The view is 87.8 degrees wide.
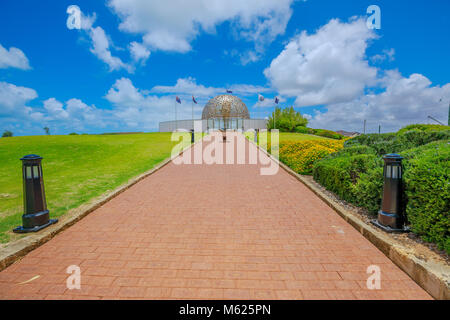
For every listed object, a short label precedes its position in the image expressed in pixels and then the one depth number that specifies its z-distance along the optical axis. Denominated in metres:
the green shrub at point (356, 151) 7.75
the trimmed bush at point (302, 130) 40.94
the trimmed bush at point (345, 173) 5.65
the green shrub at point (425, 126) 12.32
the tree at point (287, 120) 45.34
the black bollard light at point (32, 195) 4.20
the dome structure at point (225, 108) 56.49
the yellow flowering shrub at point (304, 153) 9.08
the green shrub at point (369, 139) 10.17
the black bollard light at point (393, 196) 4.00
